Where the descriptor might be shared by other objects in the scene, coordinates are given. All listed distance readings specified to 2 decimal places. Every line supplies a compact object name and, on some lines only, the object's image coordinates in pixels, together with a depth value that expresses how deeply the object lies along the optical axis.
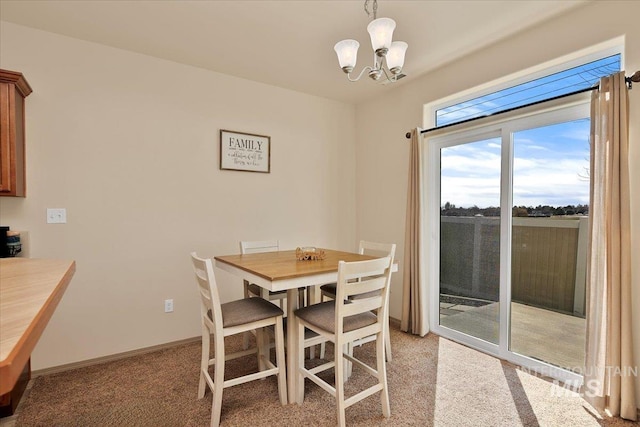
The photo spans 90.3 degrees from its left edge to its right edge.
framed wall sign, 3.21
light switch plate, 2.46
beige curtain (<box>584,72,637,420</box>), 1.87
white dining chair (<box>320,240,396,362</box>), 2.59
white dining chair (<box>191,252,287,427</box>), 1.82
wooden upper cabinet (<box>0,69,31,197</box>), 2.10
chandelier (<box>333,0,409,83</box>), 1.73
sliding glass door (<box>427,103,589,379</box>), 2.29
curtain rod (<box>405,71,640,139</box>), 1.88
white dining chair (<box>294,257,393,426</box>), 1.76
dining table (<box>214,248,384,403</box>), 1.82
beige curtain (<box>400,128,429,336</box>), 3.11
